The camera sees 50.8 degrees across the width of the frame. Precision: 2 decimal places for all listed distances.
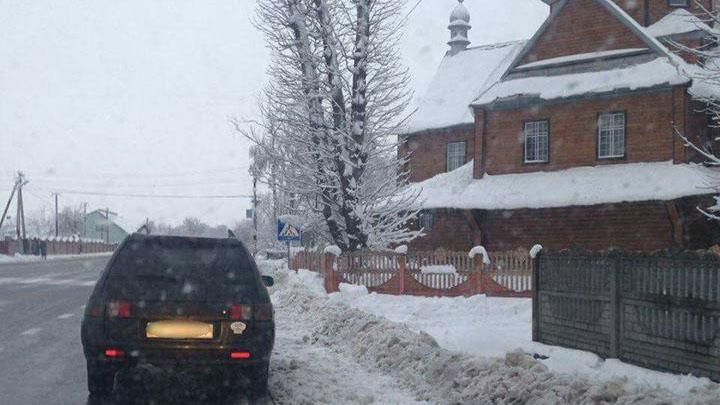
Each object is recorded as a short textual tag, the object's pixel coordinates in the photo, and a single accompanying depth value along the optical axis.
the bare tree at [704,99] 20.93
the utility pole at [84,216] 130.38
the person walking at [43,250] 65.47
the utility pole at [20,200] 73.44
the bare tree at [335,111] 20.34
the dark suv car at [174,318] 6.95
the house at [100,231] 150.38
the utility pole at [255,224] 48.01
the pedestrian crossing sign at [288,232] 24.09
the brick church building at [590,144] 22.48
